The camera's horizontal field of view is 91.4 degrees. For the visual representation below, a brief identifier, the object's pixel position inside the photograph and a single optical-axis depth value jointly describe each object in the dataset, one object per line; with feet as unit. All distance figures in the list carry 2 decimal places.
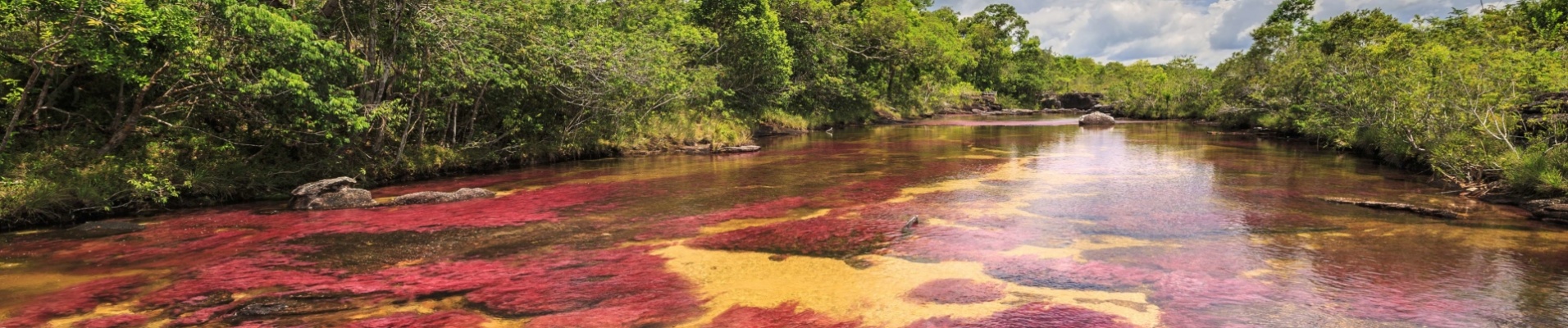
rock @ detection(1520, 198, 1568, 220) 35.45
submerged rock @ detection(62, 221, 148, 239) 34.12
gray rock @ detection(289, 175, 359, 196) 42.34
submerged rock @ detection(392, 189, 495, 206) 43.73
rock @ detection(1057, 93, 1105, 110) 242.58
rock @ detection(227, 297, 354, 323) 21.94
